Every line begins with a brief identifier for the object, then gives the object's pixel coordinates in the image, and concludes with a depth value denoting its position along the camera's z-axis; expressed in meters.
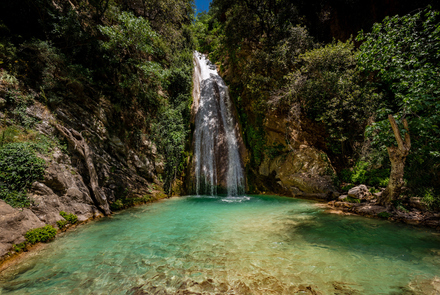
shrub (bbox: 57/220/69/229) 5.44
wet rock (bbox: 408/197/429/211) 6.35
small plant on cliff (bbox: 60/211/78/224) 5.76
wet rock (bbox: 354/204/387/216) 6.95
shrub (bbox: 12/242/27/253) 4.04
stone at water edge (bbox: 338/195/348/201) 8.73
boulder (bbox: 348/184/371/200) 8.24
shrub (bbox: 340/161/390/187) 8.52
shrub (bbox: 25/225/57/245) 4.46
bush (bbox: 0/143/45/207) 4.69
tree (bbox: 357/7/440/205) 5.49
